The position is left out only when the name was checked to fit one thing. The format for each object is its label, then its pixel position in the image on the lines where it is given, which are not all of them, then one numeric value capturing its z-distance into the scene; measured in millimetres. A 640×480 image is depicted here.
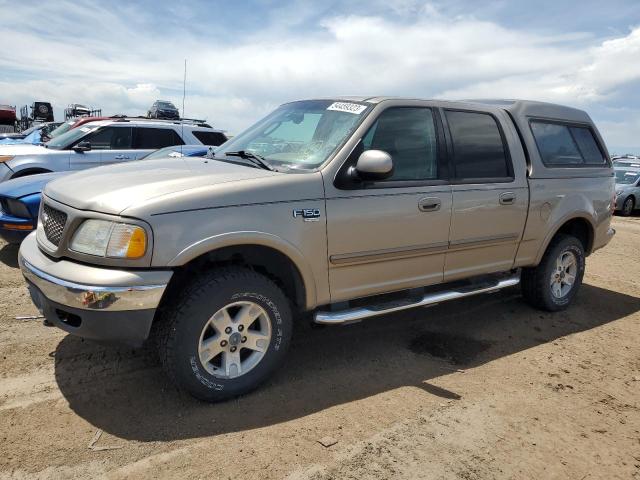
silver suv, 8281
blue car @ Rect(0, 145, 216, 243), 5578
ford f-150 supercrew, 2848
